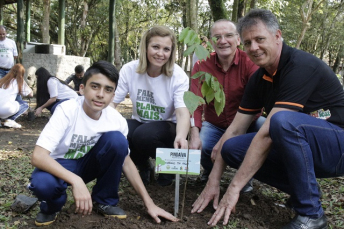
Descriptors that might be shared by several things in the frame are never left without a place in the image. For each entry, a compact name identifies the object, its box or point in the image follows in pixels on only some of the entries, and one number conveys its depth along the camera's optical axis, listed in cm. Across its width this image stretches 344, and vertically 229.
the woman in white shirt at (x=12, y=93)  587
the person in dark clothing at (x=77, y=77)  764
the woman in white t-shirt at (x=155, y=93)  270
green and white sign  221
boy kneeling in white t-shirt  204
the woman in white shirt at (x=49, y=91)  598
